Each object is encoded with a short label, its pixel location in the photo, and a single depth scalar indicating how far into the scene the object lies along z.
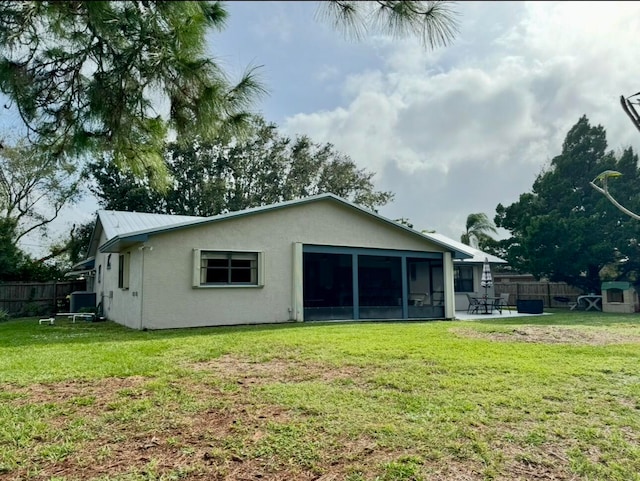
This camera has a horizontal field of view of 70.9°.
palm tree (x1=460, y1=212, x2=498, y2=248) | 31.98
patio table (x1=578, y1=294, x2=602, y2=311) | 20.12
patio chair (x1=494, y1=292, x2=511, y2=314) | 18.66
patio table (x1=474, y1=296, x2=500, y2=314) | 18.22
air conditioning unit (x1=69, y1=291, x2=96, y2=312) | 17.52
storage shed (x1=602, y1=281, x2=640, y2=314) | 19.00
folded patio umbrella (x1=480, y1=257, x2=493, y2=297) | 18.34
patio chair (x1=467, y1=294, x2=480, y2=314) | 18.97
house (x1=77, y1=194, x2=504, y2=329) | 11.80
